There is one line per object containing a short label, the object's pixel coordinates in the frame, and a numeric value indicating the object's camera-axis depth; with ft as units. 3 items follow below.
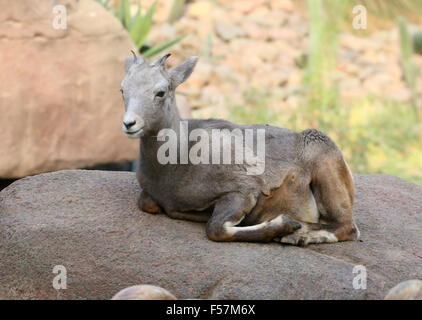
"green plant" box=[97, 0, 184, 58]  41.11
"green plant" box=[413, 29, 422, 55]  51.34
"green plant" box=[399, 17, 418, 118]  47.18
